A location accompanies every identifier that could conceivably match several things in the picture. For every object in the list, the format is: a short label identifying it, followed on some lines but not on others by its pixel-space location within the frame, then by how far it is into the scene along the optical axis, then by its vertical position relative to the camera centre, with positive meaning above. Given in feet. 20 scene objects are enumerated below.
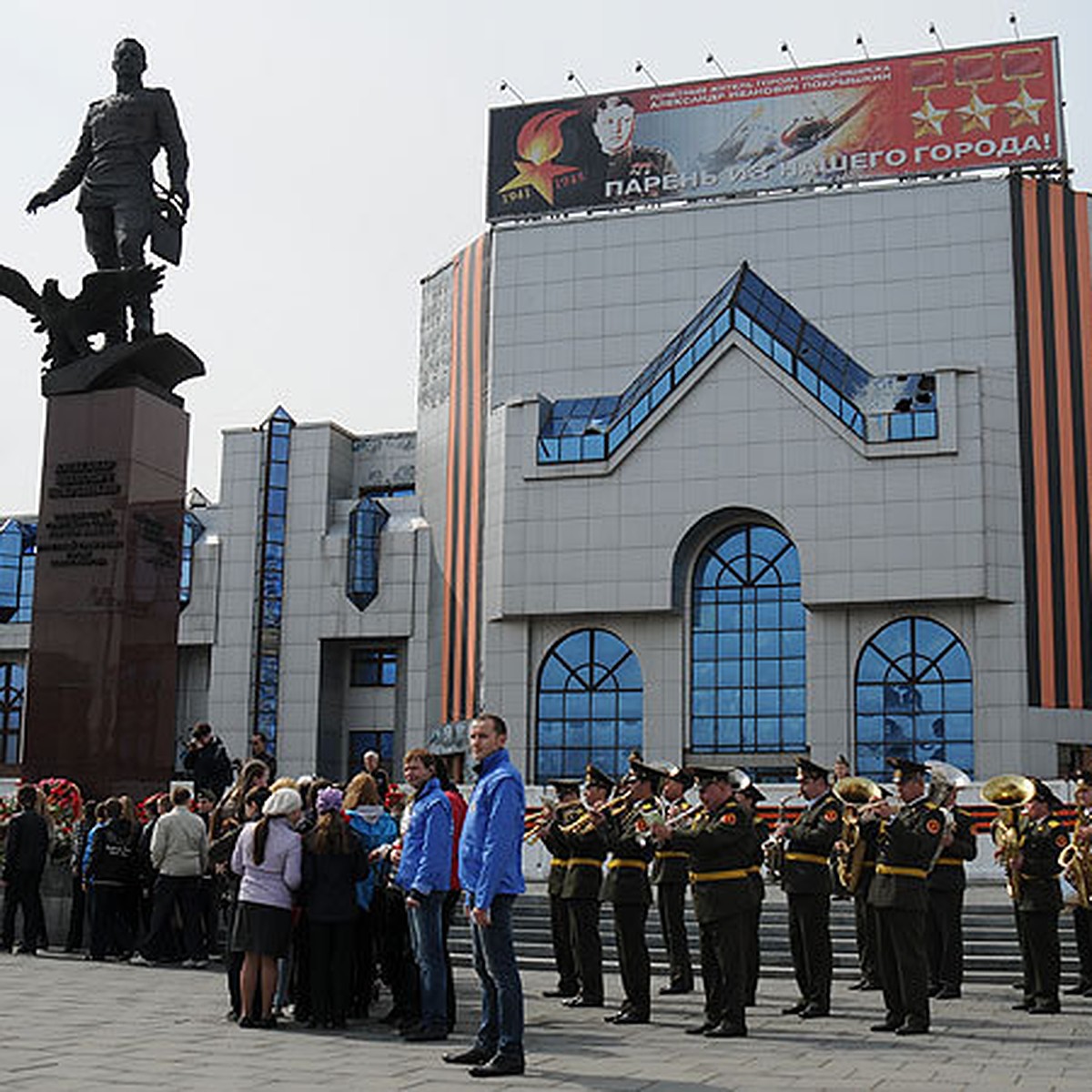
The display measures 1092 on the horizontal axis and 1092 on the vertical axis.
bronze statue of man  57.88 +21.79
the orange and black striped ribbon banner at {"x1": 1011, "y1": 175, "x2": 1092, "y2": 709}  122.21 +27.03
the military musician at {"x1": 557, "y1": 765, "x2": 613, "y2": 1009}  41.29 -2.97
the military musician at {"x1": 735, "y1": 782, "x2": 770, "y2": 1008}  38.65 -3.36
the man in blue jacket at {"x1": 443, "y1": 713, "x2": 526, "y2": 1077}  28.53 -1.94
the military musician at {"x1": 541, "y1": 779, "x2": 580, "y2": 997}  43.16 -3.67
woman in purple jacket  34.40 -2.76
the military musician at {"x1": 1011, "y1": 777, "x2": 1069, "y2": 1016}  41.88 -3.21
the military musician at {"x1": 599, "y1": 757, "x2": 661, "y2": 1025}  38.24 -2.84
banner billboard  132.57 +55.28
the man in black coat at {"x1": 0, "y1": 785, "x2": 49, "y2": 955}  49.08 -3.16
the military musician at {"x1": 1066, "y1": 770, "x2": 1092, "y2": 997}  44.09 -3.08
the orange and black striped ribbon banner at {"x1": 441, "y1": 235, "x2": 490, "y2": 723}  140.36 +25.70
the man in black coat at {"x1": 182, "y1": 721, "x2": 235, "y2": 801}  57.62 +0.23
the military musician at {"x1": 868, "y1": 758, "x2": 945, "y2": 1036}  35.83 -2.76
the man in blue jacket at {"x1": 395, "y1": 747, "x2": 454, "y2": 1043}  31.27 -1.82
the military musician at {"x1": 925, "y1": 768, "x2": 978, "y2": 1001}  45.29 -4.00
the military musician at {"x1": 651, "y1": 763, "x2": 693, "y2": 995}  44.62 -3.56
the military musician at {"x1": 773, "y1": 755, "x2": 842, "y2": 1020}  40.04 -2.77
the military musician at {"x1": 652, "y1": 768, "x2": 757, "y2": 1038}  34.83 -2.38
